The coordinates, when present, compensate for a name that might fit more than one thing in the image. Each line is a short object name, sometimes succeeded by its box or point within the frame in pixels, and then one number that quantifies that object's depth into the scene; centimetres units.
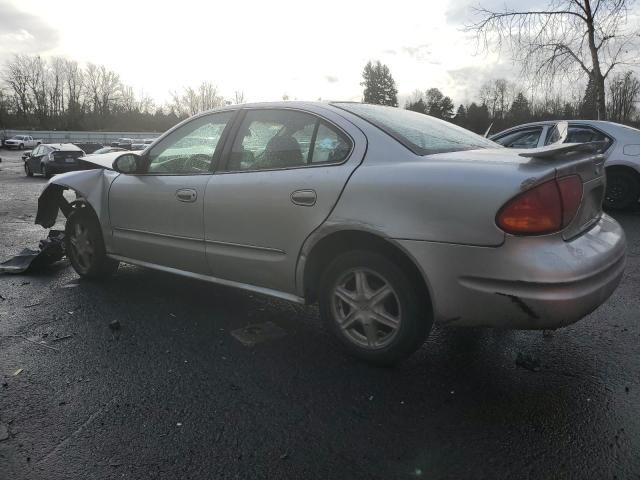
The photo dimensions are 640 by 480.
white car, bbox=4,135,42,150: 5769
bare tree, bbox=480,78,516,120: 8838
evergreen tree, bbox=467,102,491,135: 5664
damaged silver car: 239
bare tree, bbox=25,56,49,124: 8694
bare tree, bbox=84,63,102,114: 9194
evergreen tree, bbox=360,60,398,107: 8500
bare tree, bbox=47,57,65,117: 9078
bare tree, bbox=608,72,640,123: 5812
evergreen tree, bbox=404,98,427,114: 7416
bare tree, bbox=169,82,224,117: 9412
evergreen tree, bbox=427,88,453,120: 7762
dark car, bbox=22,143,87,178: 2088
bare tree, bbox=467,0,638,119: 1455
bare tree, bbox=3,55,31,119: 8400
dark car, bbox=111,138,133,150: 4618
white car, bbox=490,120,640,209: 833
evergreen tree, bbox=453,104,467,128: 6392
